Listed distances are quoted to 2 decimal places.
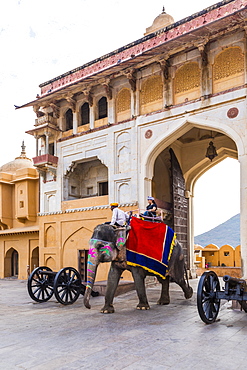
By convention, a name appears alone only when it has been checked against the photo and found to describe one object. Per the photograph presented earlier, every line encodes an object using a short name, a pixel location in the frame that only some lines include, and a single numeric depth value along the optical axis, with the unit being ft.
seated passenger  32.29
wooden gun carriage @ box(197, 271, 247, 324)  20.95
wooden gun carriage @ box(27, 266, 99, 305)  29.95
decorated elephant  26.18
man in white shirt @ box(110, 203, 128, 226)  28.53
